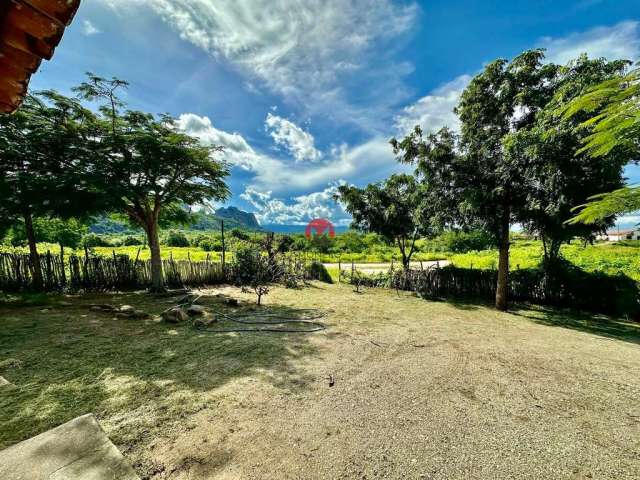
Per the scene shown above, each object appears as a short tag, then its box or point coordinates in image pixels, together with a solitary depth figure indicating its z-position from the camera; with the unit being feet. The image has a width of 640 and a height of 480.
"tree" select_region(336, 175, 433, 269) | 40.14
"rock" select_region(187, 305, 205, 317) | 21.22
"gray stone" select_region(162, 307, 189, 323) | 19.68
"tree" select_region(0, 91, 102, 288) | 22.67
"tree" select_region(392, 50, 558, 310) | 22.89
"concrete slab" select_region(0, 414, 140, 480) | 5.55
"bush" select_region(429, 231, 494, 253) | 135.43
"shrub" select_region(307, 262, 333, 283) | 49.24
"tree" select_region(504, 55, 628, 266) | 18.12
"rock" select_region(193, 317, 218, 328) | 18.93
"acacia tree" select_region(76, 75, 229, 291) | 24.98
